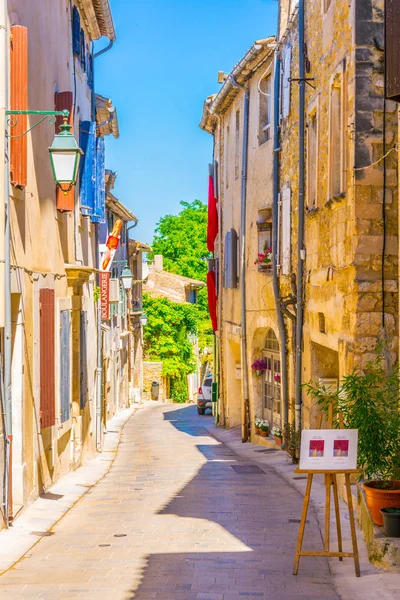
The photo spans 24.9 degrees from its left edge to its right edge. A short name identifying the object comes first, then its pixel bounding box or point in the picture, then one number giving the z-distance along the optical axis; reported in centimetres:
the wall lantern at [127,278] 2787
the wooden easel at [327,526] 766
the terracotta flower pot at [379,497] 803
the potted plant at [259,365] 2009
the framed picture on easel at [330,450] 772
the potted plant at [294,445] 1531
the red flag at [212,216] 2628
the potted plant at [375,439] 812
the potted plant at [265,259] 1894
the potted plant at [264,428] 1931
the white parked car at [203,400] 3466
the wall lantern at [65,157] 965
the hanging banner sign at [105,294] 2378
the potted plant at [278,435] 1783
